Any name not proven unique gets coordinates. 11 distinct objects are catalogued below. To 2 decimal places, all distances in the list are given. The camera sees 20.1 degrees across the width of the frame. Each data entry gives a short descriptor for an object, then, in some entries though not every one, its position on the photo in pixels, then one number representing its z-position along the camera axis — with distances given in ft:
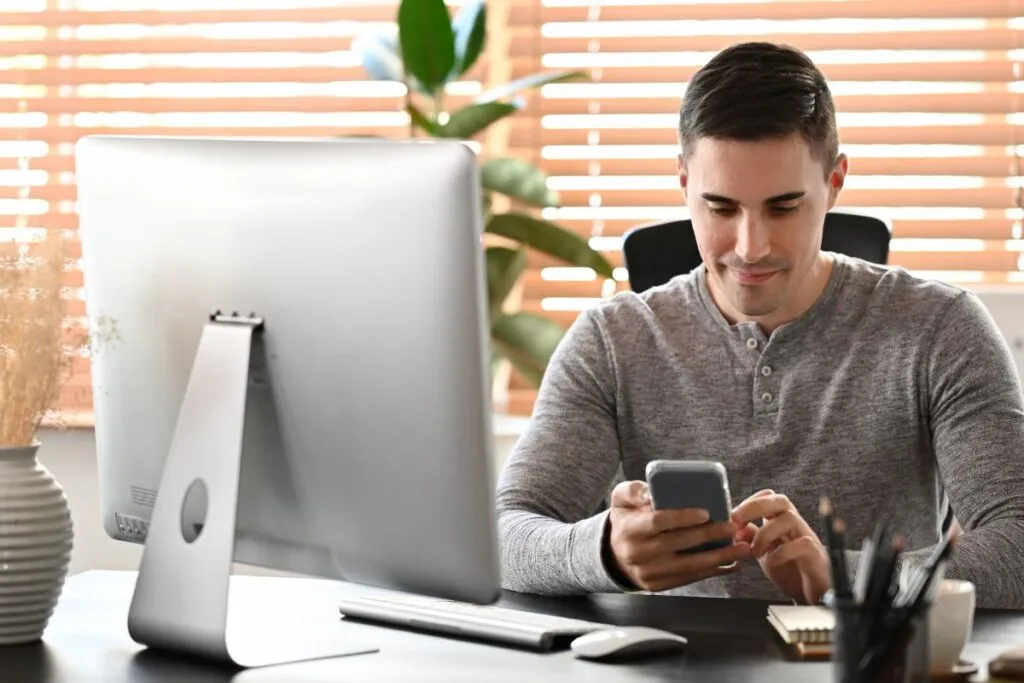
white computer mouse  8.94
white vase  9.22
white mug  8.55
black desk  8.79
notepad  8.96
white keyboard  9.12
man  10.53
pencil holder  7.93
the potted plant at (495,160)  14.15
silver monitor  8.60
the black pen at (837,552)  7.85
